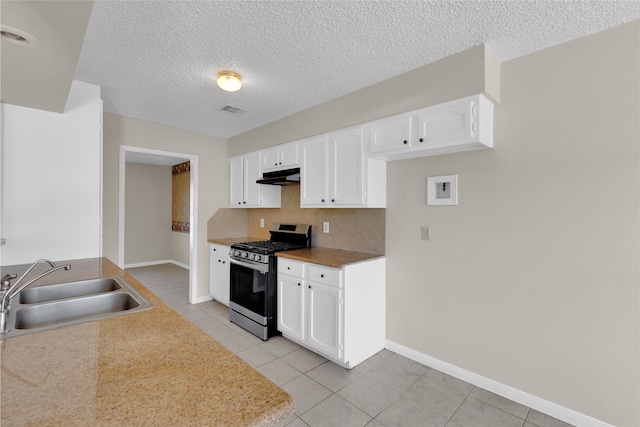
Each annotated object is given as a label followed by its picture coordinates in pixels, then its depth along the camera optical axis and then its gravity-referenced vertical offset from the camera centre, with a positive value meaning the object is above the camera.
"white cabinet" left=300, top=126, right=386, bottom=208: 2.71 +0.38
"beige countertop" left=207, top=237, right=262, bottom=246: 3.98 -0.42
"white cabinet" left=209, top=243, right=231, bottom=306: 3.87 -0.84
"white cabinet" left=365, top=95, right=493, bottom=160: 2.06 +0.63
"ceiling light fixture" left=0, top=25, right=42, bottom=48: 1.22 +0.75
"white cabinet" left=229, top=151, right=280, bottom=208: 3.99 +0.33
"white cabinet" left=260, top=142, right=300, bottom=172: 3.42 +0.66
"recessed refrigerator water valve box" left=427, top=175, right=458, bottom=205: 2.39 +0.19
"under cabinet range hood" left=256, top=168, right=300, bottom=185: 3.41 +0.41
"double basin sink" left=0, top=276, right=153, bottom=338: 1.29 -0.46
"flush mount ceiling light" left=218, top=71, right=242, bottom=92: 2.39 +1.06
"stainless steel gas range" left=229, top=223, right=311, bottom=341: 3.03 -0.76
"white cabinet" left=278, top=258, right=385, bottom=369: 2.48 -0.88
